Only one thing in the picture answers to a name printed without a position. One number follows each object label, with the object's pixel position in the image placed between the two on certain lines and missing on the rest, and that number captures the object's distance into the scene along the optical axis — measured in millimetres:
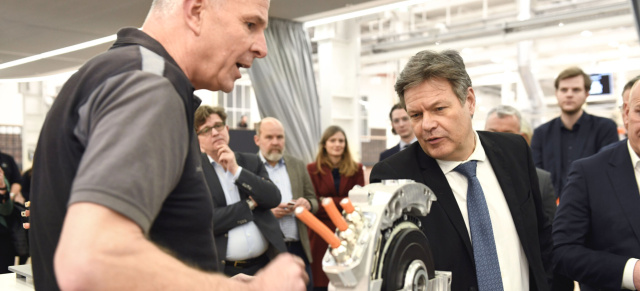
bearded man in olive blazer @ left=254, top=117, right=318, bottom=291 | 3809
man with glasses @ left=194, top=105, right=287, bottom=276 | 2939
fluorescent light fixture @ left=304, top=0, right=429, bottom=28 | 5551
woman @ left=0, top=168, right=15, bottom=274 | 3910
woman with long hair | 4312
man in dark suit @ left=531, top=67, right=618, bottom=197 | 3812
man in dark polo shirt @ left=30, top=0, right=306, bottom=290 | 669
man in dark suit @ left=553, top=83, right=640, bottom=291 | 1785
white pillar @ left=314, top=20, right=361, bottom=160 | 7383
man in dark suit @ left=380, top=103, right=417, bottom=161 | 4539
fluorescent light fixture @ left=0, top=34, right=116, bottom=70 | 5554
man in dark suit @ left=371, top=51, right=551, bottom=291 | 1543
